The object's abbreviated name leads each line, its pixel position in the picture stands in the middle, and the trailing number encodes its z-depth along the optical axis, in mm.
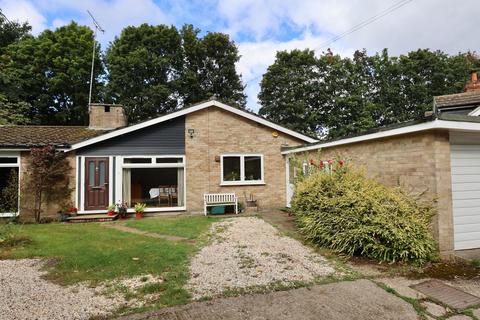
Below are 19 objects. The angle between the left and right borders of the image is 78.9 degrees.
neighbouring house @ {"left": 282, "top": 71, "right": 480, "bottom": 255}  5711
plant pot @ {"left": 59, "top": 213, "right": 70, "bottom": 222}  10820
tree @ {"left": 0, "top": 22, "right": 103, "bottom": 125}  24797
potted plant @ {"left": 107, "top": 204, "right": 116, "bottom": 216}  11242
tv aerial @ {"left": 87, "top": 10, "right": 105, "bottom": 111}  17406
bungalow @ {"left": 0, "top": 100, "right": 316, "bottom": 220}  11391
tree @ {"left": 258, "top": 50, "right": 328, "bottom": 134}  27609
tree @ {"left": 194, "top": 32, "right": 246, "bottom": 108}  27938
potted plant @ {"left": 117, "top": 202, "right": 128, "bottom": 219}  11359
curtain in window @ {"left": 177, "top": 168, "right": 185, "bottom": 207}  12380
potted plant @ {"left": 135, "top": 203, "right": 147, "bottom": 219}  11409
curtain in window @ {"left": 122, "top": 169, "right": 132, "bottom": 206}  11891
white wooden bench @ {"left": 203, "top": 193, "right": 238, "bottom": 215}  11875
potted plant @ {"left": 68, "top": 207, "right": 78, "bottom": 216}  11093
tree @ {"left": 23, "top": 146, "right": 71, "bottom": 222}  10500
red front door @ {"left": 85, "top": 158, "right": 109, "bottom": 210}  11531
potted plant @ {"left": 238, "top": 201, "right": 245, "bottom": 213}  12267
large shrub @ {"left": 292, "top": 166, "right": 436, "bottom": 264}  5477
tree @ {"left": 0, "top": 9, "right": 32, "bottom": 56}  26281
